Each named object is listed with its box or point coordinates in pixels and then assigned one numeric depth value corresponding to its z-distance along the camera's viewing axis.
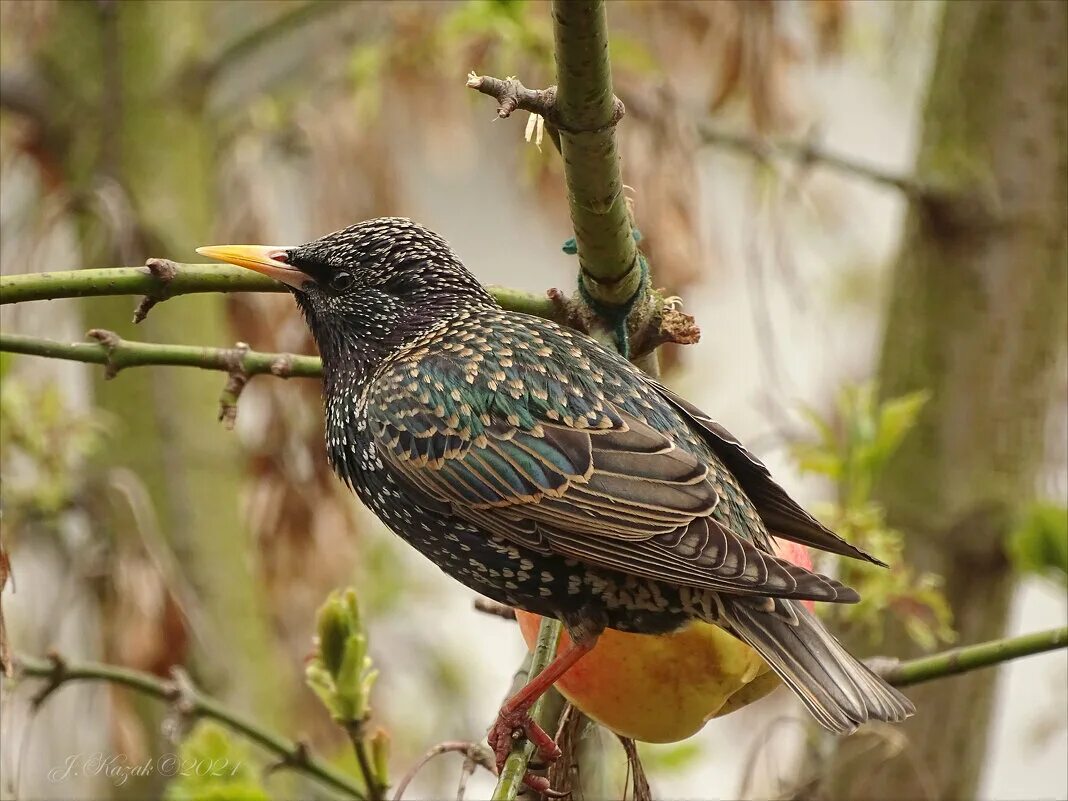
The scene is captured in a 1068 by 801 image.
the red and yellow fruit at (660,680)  4.22
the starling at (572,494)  4.18
